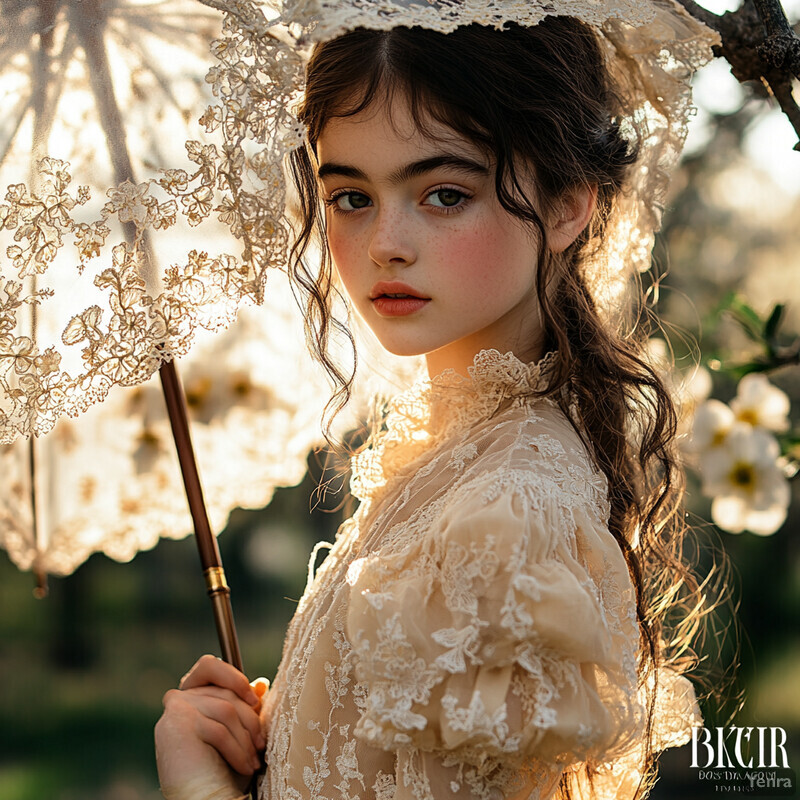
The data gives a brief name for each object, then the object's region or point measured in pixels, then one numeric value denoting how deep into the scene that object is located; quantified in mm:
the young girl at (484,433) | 916
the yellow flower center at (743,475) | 1666
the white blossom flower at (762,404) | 1679
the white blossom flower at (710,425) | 1756
